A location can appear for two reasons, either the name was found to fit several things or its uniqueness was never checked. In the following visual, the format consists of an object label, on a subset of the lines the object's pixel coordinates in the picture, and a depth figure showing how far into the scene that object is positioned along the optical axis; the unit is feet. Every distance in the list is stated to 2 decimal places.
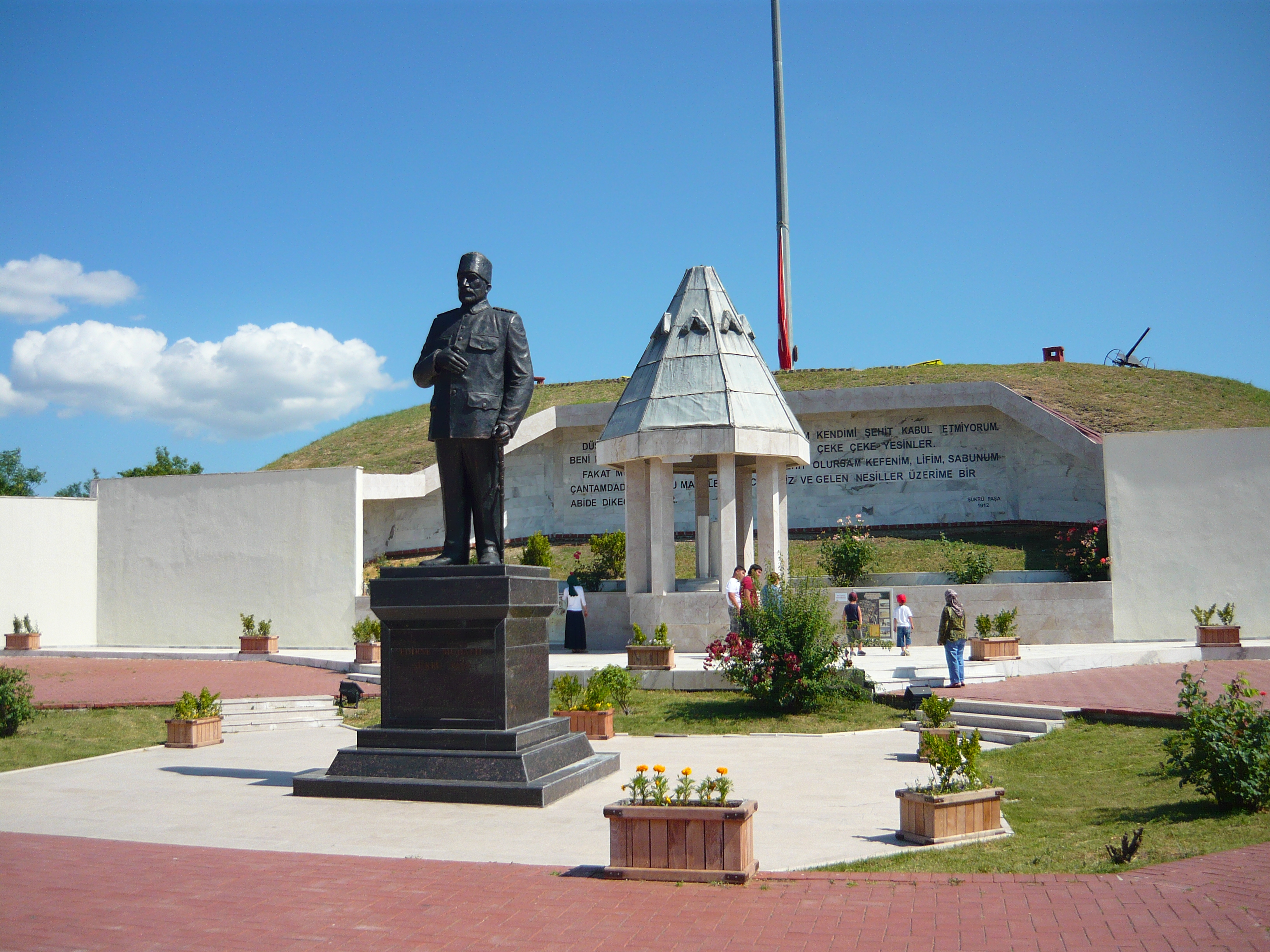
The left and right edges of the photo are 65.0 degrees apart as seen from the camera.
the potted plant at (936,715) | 27.50
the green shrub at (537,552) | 74.43
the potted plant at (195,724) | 37.09
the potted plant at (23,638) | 72.28
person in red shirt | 49.70
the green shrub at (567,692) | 37.83
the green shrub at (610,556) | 73.97
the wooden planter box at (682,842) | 17.66
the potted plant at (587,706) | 36.50
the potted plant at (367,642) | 58.54
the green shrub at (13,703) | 38.24
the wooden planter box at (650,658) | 48.60
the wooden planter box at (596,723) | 36.45
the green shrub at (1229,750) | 21.34
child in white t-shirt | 55.31
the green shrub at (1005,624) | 50.96
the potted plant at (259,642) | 66.69
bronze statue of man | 29.14
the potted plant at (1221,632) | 50.78
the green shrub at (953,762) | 21.40
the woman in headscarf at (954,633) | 40.57
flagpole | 111.75
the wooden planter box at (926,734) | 23.21
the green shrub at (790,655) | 40.04
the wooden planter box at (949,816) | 20.66
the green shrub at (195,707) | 37.40
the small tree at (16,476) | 196.95
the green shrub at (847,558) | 66.44
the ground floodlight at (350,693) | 46.34
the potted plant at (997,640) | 49.57
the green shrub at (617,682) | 38.91
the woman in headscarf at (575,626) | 61.05
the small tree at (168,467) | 152.46
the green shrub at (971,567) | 63.46
